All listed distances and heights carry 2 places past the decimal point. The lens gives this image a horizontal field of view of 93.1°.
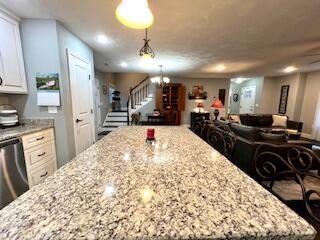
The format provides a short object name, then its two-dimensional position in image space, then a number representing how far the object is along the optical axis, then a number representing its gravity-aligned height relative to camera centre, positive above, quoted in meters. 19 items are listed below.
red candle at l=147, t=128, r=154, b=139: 1.50 -0.33
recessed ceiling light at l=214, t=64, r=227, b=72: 4.75 +1.14
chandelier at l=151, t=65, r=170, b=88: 5.51 +0.76
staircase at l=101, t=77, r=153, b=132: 6.59 -0.26
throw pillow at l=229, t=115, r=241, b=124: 5.35 -0.57
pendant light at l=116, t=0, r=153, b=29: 0.97 +0.57
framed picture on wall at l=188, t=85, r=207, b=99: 7.39 +0.41
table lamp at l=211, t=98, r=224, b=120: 4.91 -0.11
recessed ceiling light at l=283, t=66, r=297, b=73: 4.94 +1.16
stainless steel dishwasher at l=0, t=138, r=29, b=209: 1.57 -0.79
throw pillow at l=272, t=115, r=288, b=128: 5.32 -0.64
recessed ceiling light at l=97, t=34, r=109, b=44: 2.67 +1.12
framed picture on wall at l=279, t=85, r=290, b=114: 6.51 +0.16
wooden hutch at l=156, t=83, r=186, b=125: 6.87 +0.00
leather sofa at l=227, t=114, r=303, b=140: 5.59 -0.65
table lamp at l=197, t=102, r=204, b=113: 7.11 -0.21
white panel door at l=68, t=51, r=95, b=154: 2.60 -0.03
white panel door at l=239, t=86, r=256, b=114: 7.81 +0.16
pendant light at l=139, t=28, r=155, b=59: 1.87 +0.61
